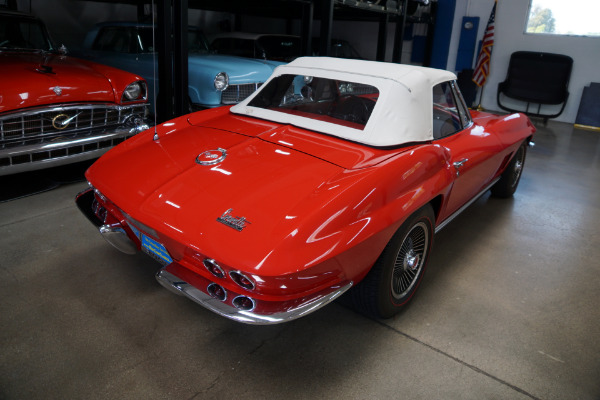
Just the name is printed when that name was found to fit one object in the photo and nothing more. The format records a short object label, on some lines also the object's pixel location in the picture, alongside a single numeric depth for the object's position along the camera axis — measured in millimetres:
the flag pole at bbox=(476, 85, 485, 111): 9750
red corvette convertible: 1582
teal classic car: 4625
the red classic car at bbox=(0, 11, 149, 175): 3164
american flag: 9234
